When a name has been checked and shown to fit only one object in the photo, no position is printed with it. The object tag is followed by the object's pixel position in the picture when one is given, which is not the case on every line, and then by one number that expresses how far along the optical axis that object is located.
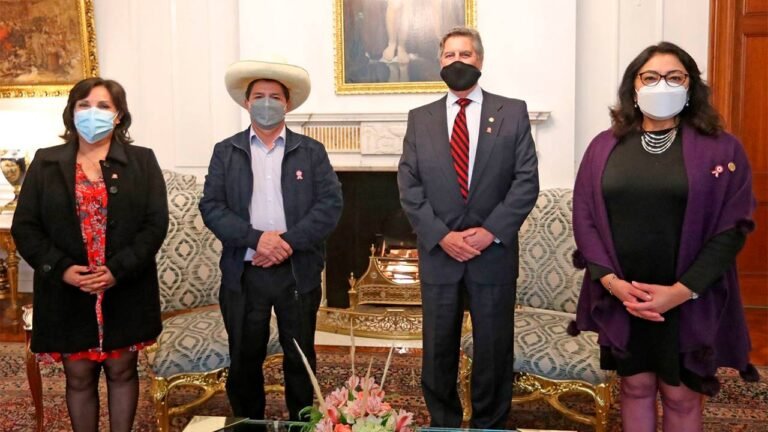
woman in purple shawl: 1.96
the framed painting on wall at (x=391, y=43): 4.28
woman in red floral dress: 2.21
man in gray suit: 2.43
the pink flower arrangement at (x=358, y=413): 1.47
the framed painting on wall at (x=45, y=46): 4.82
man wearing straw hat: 2.44
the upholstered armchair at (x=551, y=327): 2.54
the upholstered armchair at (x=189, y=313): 2.64
